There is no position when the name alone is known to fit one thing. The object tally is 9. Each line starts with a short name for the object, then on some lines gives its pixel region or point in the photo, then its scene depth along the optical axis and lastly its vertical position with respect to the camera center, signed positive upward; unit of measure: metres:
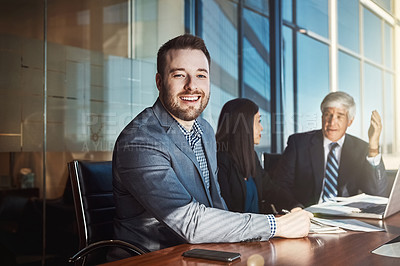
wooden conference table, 1.32 -0.34
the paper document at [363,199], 2.68 -0.34
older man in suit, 3.93 -0.16
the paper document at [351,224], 1.84 -0.34
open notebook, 2.02 -0.33
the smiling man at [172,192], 1.67 -0.20
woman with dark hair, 3.55 -0.16
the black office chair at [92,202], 2.04 -0.26
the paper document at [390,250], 1.41 -0.34
